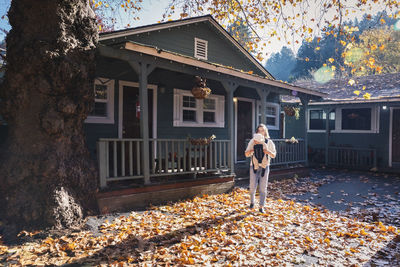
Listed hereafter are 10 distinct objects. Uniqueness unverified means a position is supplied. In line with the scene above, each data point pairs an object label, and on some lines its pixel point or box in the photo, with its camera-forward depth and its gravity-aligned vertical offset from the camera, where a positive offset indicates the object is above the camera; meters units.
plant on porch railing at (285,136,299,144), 11.24 -0.56
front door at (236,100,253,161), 12.77 +0.13
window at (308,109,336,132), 15.97 +0.47
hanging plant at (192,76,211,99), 8.00 +1.15
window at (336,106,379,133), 14.21 +0.44
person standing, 6.11 -0.70
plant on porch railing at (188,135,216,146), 7.60 -0.38
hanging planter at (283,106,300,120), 12.29 +0.81
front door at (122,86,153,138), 8.91 +0.48
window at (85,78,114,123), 8.29 +0.81
